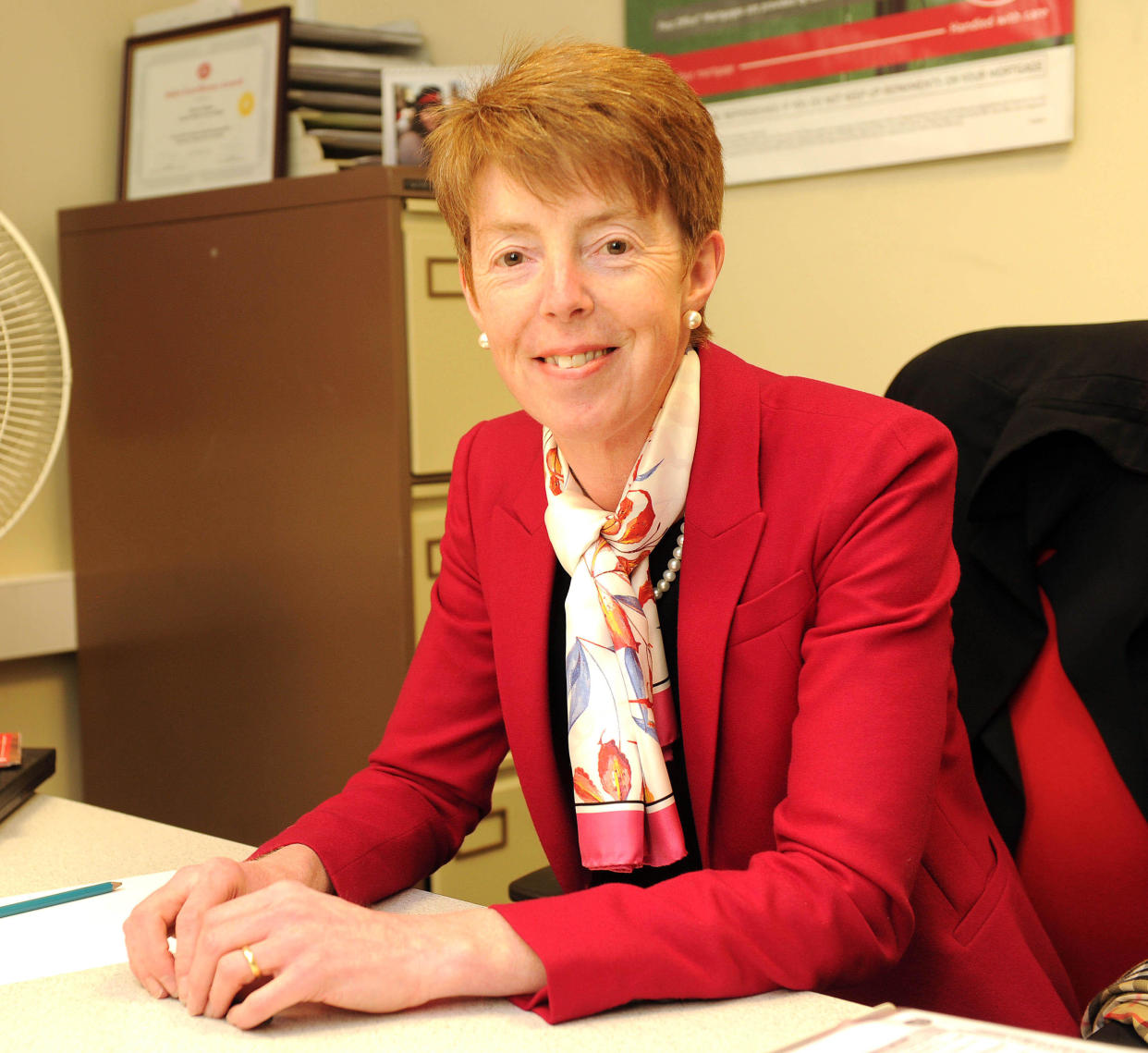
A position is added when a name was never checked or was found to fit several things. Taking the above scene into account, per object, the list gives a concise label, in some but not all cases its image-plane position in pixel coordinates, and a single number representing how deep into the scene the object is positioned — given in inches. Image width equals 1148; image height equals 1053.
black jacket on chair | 44.1
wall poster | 69.7
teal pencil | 38.6
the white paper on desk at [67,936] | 34.7
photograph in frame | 82.0
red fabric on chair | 45.4
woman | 35.3
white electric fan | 63.1
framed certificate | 87.8
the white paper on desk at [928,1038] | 25.8
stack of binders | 85.4
